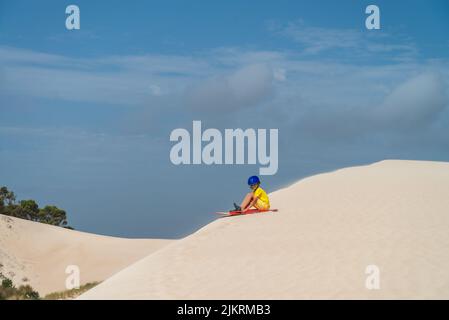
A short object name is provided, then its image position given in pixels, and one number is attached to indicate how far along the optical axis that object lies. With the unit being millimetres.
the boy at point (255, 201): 17531
